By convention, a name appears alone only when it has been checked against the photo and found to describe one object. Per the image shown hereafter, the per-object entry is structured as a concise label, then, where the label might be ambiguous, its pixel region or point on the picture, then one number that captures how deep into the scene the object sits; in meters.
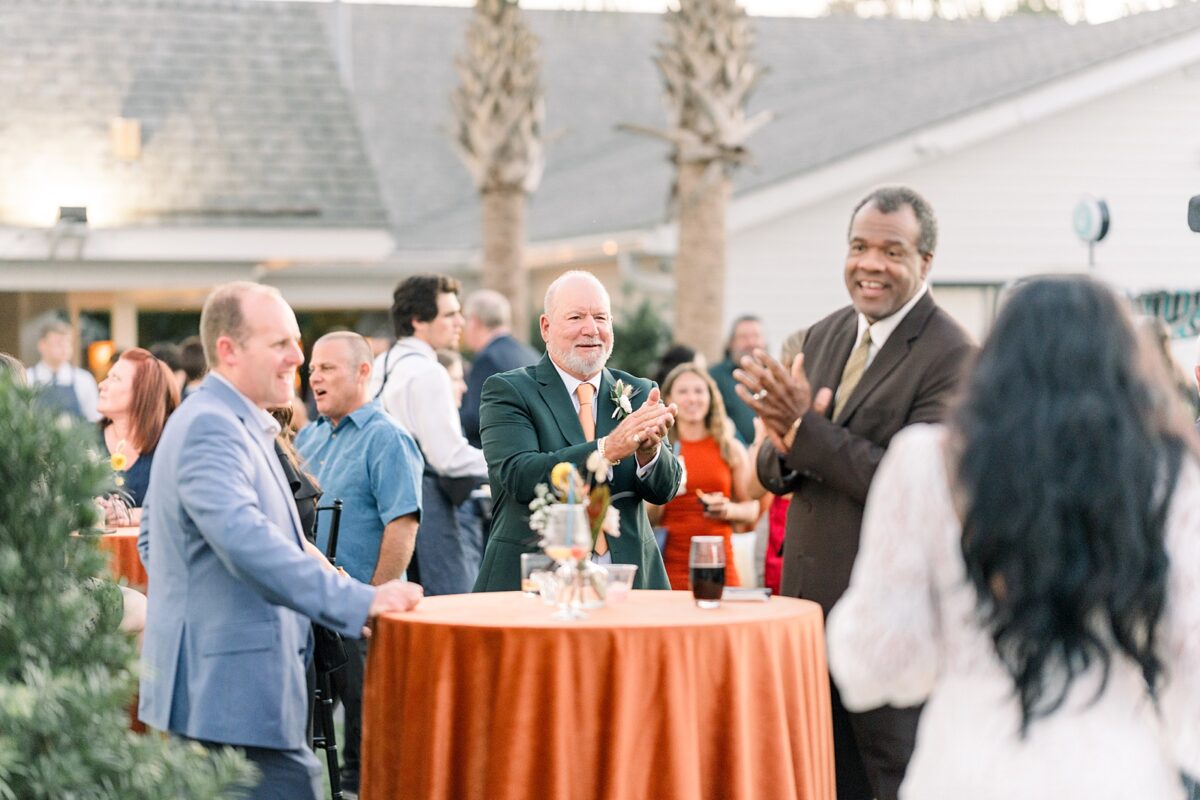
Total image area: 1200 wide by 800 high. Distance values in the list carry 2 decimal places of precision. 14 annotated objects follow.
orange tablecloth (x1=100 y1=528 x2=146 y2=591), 8.06
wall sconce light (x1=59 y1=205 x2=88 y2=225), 17.91
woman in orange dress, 9.39
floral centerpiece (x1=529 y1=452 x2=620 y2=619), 5.16
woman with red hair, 8.77
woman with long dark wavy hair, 3.29
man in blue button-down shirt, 7.27
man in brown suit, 5.45
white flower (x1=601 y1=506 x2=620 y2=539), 5.48
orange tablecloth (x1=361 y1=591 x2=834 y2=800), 4.88
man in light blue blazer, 4.72
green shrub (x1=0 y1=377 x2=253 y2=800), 3.72
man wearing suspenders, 8.91
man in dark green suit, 6.11
